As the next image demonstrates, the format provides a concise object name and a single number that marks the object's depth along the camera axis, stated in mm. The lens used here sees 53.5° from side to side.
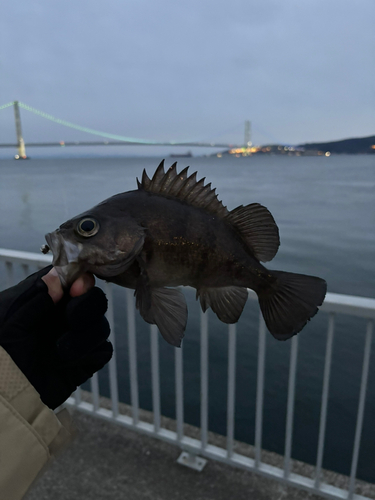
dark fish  274
